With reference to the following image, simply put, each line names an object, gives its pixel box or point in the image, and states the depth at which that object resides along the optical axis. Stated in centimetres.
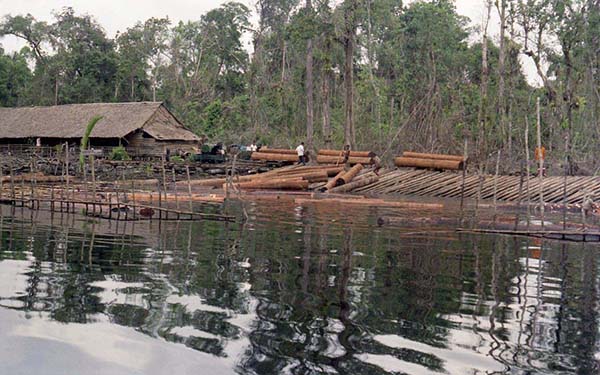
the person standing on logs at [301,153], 3400
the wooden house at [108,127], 4216
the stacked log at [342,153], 3198
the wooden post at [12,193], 1916
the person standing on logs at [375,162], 3086
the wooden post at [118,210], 1607
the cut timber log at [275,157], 3475
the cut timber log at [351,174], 2950
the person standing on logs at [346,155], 3159
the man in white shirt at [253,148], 3697
